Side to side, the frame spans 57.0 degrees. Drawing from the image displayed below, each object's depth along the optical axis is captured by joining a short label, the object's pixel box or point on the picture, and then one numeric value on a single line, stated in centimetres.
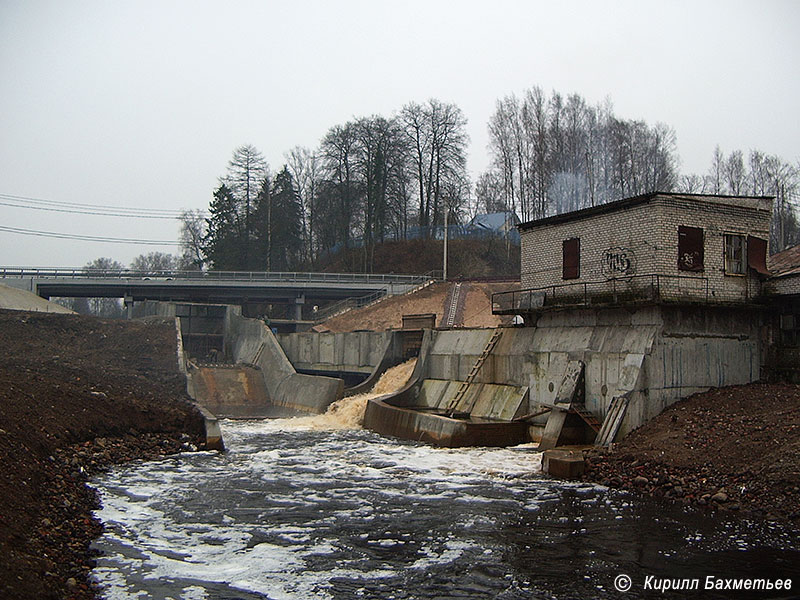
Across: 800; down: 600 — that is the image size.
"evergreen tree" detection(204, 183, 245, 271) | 8031
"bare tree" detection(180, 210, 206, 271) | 9611
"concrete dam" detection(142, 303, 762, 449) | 2245
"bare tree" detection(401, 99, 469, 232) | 7150
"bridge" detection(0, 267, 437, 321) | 6088
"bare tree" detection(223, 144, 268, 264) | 8050
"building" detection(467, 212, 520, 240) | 7212
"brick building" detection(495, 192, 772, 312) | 2300
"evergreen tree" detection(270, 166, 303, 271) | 7881
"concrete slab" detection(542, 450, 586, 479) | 1886
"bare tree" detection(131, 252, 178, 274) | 14288
